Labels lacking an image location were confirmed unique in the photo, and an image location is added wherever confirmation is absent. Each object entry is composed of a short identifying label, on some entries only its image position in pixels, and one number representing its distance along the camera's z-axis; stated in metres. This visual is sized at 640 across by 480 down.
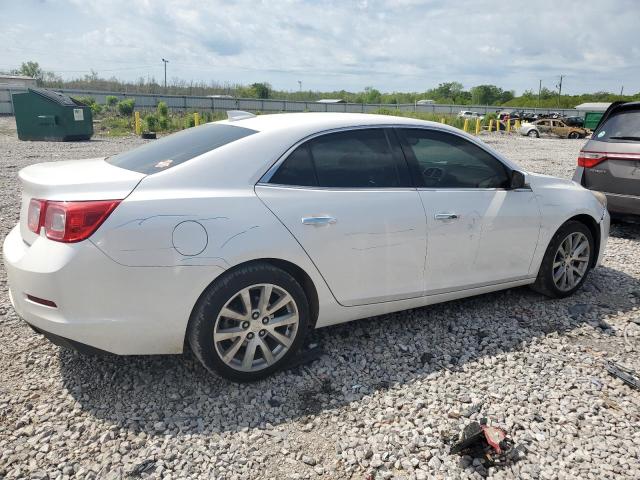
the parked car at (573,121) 36.66
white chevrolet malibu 2.72
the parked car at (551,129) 33.66
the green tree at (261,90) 68.40
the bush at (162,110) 27.14
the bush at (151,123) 25.48
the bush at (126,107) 32.41
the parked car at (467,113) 50.09
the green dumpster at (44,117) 19.48
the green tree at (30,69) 77.75
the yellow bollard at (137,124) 23.84
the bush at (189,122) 25.38
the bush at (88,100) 33.91
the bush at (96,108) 32.37
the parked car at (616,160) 6.38
